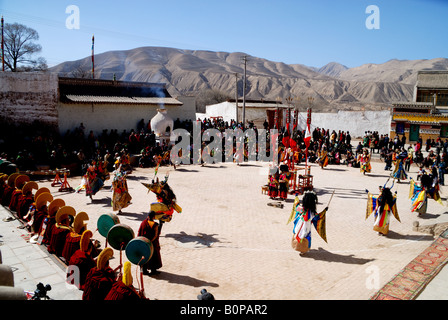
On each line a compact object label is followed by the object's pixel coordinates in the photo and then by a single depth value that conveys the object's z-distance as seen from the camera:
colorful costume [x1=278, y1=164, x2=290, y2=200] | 13.30
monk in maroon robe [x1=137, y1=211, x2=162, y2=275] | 7.20
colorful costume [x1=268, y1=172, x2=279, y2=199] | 13.38
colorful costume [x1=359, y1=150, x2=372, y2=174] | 18.38
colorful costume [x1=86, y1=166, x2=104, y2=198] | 12.36
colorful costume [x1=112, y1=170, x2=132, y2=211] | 11.06
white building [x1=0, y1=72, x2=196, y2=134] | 20.22
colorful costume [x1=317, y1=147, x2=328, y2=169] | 20.17
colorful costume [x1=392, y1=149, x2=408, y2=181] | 16.41
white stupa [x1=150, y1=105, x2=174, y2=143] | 24.20
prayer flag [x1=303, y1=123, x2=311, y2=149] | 13.86
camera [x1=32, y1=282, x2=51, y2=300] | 4.92
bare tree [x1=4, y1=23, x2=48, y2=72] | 31.55
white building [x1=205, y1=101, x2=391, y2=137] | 33.06
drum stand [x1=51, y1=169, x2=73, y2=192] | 14.06
